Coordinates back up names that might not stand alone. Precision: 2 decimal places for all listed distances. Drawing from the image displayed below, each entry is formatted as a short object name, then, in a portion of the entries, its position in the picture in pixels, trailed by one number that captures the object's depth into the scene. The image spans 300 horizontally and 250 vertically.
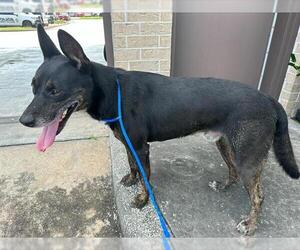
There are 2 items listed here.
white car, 18.81
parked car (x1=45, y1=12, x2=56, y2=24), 11.86
